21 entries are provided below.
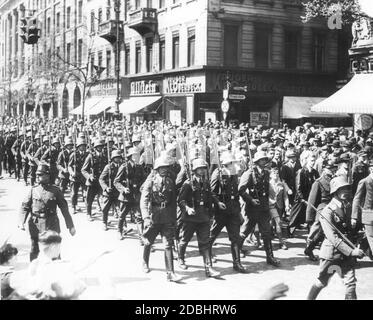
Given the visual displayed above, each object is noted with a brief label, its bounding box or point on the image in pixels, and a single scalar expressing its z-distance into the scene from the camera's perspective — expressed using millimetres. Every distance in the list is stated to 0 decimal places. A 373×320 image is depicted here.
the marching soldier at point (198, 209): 9039
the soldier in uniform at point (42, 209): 8547
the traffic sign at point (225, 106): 22650
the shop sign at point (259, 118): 31281
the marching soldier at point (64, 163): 15445
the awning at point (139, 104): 34566
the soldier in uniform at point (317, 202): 9789
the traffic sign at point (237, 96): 24953
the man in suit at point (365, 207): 8906
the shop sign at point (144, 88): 34881
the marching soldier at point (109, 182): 12461
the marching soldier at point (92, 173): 13689
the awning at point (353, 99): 18159
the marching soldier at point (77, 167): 14539
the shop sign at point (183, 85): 30500
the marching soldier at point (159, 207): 8914
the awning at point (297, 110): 31625
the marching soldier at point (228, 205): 9359
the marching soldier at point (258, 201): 9703
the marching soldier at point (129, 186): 11688
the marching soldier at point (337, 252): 6785
